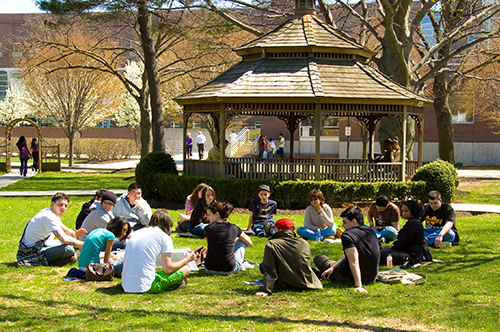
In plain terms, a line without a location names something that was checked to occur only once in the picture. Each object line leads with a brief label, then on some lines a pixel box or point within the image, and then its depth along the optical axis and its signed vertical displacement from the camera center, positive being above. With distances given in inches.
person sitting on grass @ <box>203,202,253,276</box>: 313.6 -58.2
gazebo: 648.4 +61.1
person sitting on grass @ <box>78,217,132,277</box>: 310.3 -59.1
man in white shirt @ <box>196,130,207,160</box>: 1402.6 -1.6
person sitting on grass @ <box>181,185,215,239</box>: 442.3 -60.6
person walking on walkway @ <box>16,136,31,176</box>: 1059.9 -24.8
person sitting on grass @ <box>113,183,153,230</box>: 403.9 -51.6
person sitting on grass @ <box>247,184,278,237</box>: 444.5 -60.9
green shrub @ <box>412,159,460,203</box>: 646.5 -44.4
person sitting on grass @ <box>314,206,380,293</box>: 280.8 -59.7
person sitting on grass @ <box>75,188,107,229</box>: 396.2 -53.2
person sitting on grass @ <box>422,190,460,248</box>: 392.5 -59.5
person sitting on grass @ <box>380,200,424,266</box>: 336.2 -61.7
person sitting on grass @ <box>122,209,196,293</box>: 276.4 -60.1
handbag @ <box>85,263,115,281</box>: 305.3 -74.1
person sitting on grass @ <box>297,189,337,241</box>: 429.1 -65.4
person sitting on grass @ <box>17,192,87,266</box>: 324.5 -62.1
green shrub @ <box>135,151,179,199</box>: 713.0 -38.2
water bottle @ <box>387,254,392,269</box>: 335.3 -74.5
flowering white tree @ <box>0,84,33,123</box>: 2130.9 +135.0
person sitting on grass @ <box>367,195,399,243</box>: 418.9 -62.2
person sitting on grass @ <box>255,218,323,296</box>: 280.2 -64.3
